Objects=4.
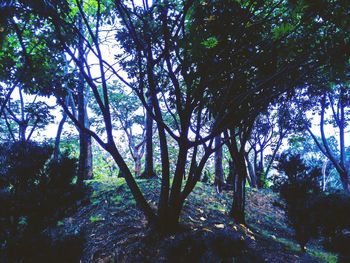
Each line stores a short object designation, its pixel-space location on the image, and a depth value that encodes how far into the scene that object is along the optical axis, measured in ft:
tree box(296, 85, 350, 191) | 39.47
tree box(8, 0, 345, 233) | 17.17
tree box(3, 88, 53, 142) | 21.03
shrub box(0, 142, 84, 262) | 15.26
